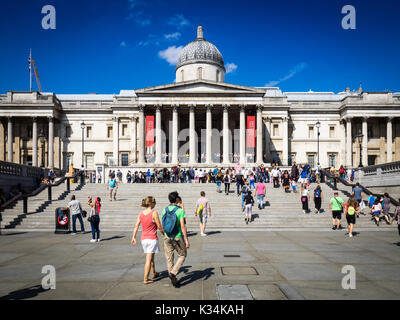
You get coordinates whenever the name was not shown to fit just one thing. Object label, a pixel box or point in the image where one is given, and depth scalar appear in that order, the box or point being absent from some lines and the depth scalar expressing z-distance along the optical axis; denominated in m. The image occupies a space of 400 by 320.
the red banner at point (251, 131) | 43.41
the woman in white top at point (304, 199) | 18.98
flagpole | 54.78
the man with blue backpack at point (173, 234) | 7.04
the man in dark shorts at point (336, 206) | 15.32
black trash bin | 14.92
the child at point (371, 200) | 19.72
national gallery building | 44.41
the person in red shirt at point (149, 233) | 7.14
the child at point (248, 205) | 16.91
